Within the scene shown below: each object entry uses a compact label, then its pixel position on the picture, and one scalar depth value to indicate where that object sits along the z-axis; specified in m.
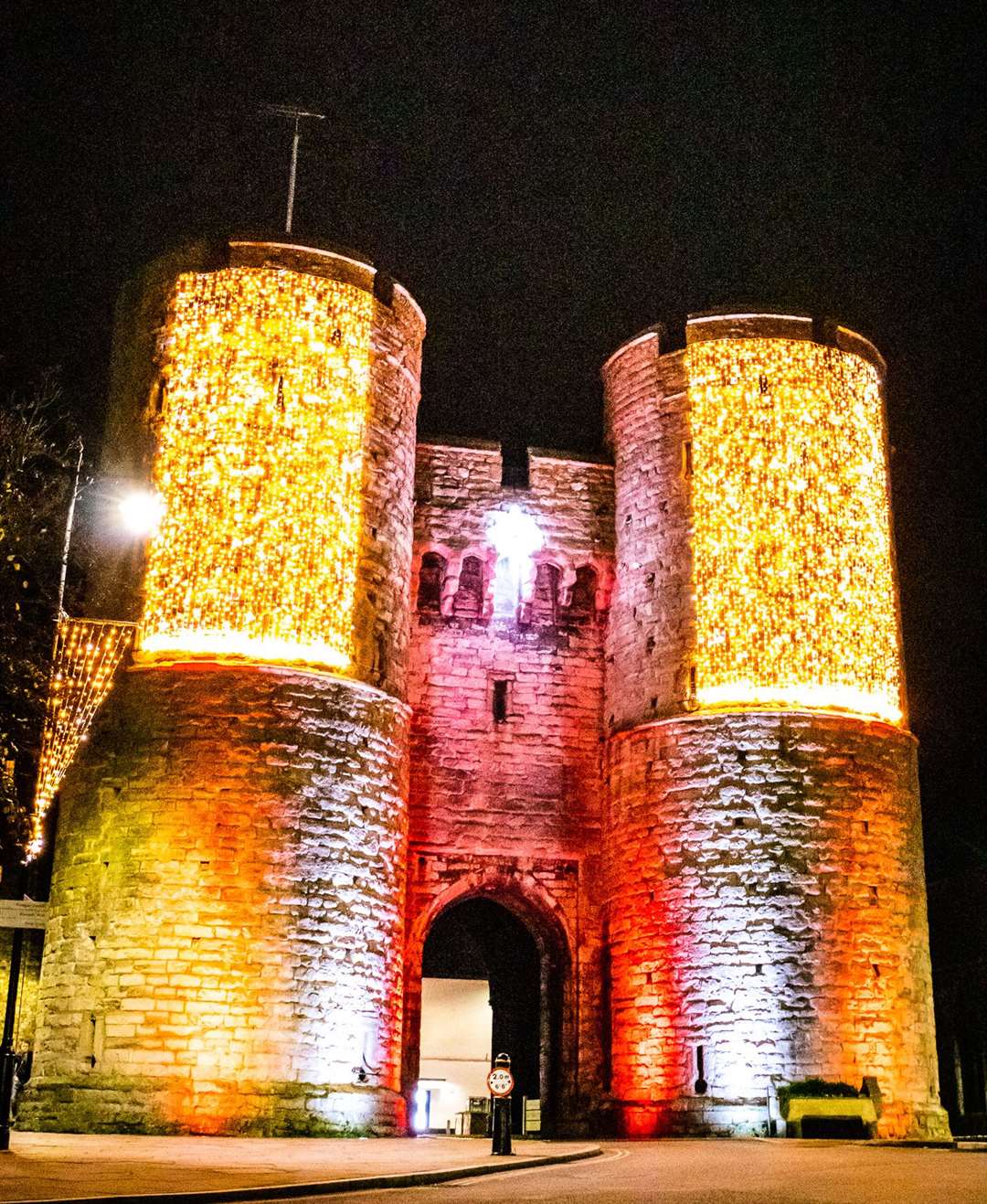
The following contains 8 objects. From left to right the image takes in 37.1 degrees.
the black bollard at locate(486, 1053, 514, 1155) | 12.52
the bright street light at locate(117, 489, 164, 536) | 17.84
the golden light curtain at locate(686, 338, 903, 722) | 19.05
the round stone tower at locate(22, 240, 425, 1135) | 15.95
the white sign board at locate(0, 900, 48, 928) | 17.00
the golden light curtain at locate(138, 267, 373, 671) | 17.52
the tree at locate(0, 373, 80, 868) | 13.52
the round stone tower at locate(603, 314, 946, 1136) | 17.67
